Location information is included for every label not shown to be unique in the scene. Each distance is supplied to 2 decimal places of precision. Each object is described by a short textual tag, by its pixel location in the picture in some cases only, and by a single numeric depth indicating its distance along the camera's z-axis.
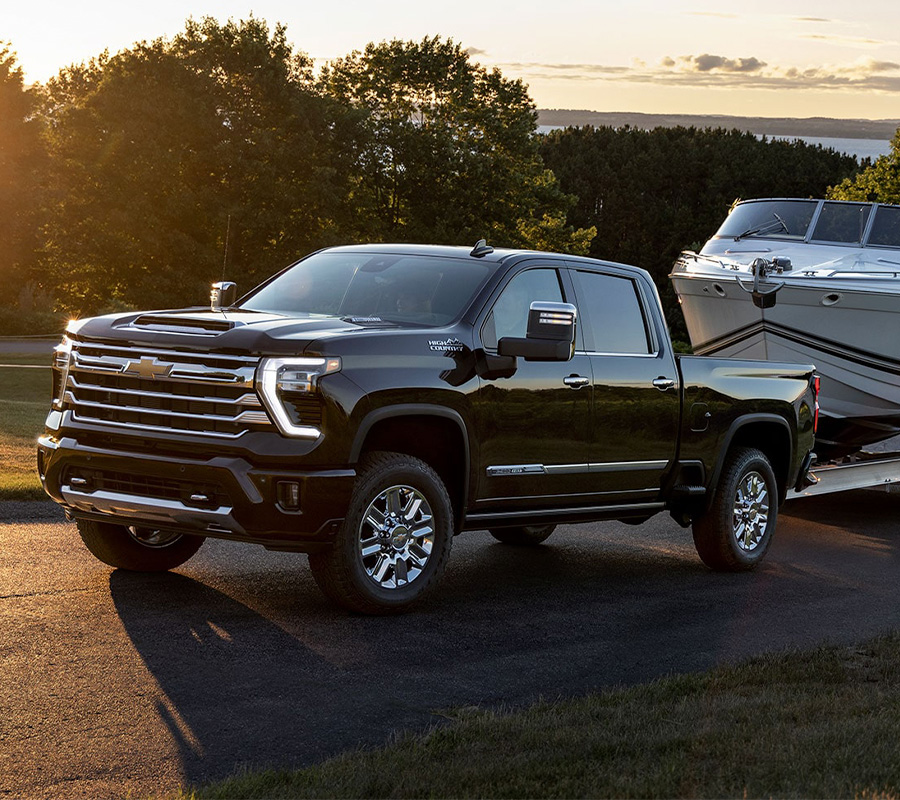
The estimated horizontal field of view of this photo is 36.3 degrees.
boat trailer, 12.33
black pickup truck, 7.23
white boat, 14.45
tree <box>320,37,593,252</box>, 54.38
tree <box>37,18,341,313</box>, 49.25
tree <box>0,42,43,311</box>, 56.38
